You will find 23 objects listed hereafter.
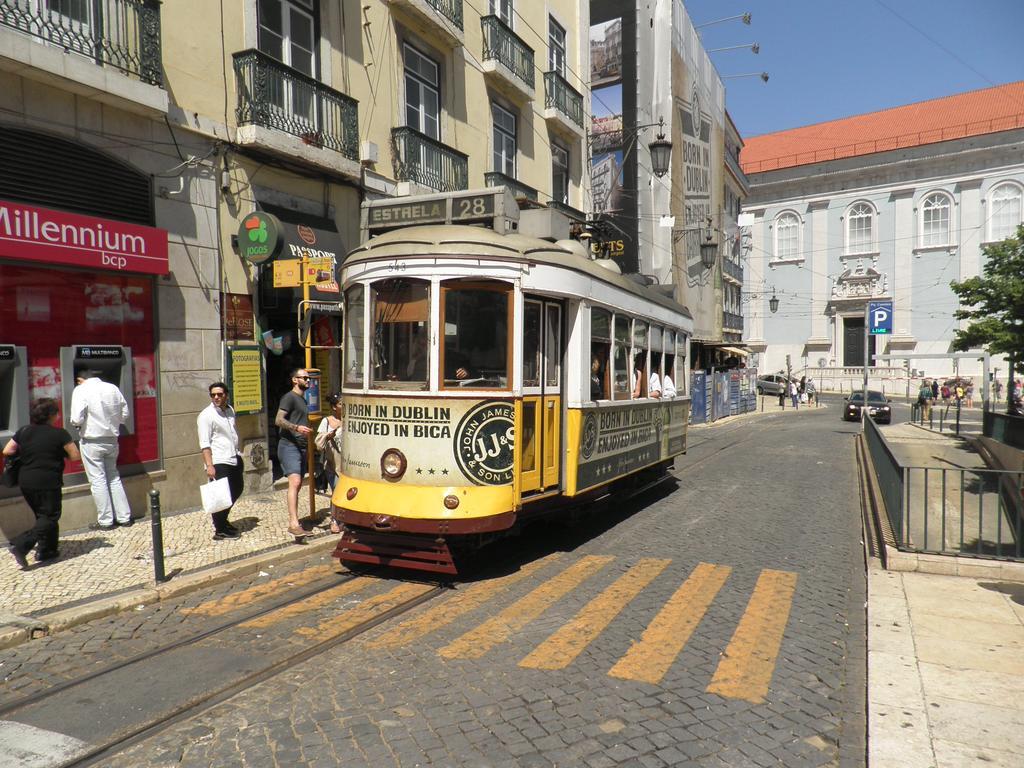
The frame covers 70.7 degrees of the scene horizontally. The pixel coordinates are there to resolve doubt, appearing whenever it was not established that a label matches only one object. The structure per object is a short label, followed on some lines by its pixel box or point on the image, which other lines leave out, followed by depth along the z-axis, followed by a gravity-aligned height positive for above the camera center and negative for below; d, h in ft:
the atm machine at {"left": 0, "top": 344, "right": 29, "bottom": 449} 26.45 -1.04
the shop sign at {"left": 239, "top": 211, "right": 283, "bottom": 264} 33.19 +6.03
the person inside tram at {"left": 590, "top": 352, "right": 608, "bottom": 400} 26.35 -0.49
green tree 45.34 +4.26
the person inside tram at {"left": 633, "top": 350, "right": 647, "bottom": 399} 31.27 -0.46
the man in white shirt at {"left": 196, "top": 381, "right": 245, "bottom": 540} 25.82 -2.86
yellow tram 21.49 -0.76
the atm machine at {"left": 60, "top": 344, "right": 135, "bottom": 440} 28.22 +0.02
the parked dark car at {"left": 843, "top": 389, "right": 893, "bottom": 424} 98.80 -6.03
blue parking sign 68.23 +4.44
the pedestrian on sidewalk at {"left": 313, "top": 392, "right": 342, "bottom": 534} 28.22 -2.82
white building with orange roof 161.17 +33.75
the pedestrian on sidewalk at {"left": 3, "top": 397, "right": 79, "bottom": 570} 22.27 -3.22
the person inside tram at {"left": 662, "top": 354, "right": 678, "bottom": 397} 35.76 -0.84
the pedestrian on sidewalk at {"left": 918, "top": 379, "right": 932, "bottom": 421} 99.14 -4.46
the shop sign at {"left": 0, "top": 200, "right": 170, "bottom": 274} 25.21 +4.80
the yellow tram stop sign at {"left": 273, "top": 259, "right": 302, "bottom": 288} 31.53 +4.10
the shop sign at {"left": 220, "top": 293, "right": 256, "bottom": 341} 34.63 +2.44
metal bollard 21.02 -5.07
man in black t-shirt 27.55 -2.63
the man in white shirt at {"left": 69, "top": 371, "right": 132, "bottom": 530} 27.02 -2.67
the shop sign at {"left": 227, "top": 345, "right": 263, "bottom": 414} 34.40 -0.57
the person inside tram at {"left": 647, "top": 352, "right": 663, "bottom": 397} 33.68 -0.68
